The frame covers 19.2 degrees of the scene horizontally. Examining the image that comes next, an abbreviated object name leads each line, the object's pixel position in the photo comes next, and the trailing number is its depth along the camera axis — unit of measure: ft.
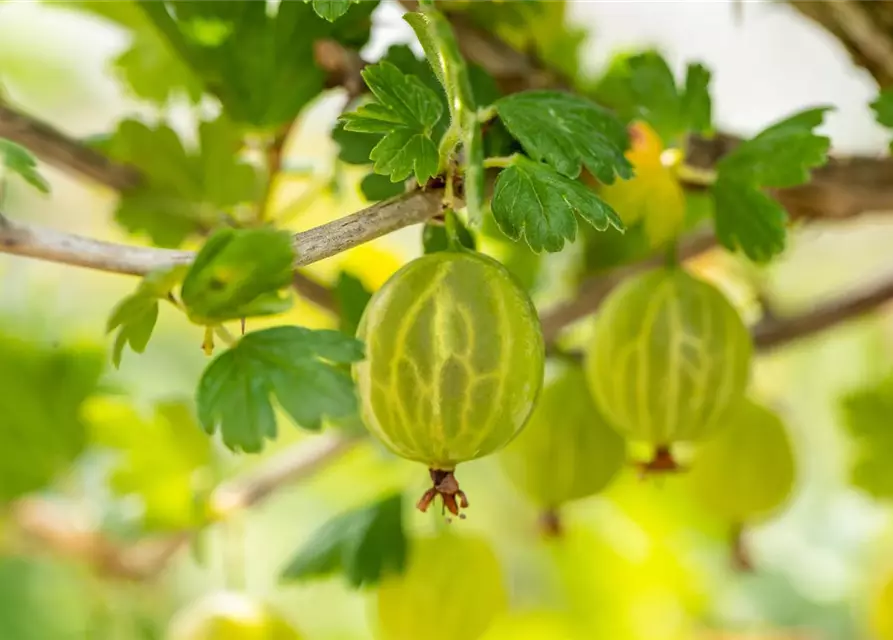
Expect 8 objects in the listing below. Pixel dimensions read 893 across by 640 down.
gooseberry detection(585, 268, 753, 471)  1.16
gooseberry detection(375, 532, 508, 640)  1.25
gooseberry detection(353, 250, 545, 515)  1.02
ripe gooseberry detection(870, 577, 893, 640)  1.38
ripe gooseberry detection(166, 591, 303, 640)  1.30
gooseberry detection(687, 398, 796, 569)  1.34
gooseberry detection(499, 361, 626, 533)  1.27
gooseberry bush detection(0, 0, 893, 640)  1.03
